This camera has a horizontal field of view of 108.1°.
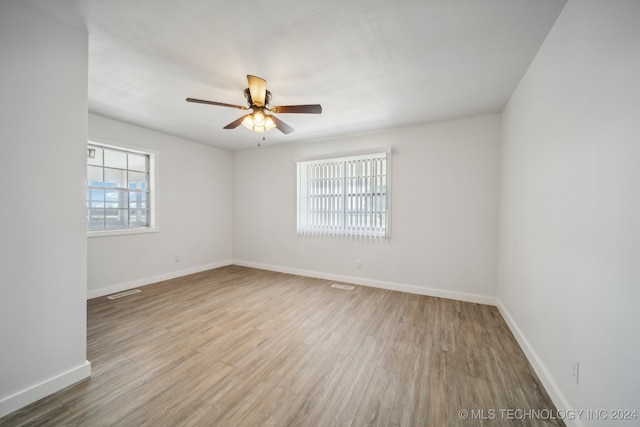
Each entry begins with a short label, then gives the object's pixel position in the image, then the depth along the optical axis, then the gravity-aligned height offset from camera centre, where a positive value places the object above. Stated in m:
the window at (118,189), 3.51 +0.34
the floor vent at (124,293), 3.39 -1.26
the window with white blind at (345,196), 3.88 +0.29
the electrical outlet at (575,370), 1.32 -0.90
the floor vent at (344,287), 3.84 -1.27
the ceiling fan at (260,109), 2.16 +1.02
